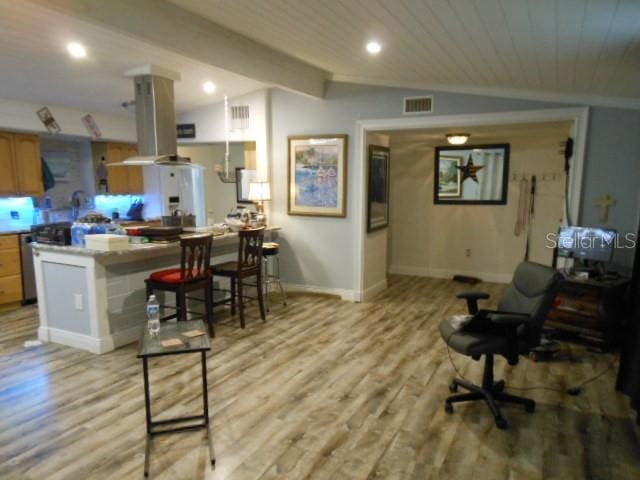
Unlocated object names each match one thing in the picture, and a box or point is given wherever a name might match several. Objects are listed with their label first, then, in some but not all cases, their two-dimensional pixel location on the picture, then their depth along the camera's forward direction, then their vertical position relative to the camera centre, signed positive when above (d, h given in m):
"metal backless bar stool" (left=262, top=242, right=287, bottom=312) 4.93 -1.06
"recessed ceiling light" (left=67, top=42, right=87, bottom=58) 3.49 +1.18
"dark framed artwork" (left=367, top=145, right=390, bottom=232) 5.16 -0.01
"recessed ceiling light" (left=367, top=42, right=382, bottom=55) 3.22 +1.12
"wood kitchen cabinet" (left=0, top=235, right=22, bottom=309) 4.82 -0.99
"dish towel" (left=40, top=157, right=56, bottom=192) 5.64 +0.14
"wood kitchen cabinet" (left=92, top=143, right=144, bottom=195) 6.23 +0.26
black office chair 2.51 -0.91
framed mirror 5.99 +0.21
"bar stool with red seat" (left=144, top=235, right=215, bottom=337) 3.68 -0.80
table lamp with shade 5.16 -0.04
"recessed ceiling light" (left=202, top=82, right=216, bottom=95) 4.81 +1.19
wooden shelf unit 3.57 -1.06
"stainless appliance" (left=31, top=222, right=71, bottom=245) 3.75 -0.43
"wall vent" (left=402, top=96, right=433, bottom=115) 4.61 +0.93
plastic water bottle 2.42 -0.79
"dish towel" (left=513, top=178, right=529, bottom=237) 5.86 -0.29
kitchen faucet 6.18 -0.22
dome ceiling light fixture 5.16 +0.64
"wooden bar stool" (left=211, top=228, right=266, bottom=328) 4.19 -0.82
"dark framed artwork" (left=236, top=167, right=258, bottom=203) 5.49 +0.12
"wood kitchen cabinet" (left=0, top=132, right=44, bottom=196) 4.98 +0.28
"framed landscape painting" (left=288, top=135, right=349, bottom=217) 5.12 +0.16
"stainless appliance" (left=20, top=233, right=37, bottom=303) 4.98 -1.01
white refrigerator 5.66 -0.03
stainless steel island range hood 4.08 +0.74
